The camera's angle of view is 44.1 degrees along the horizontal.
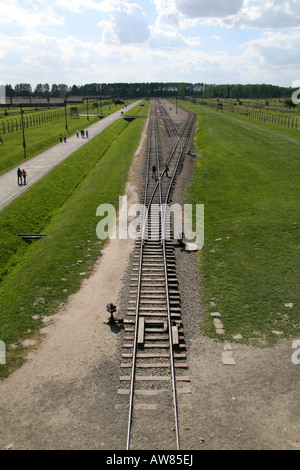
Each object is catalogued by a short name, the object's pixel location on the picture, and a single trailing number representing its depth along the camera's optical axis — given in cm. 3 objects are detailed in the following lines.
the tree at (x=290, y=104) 12462
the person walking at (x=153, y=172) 3578
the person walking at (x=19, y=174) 3568
